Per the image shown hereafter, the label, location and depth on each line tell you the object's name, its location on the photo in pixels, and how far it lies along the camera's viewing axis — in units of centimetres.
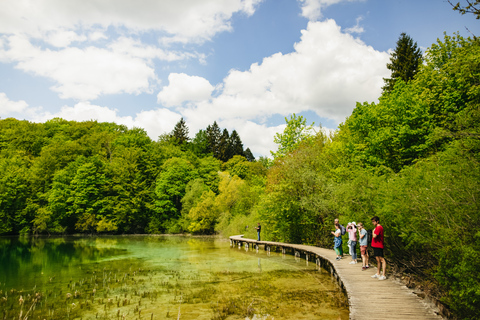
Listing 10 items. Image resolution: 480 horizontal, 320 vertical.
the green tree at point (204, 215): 4569
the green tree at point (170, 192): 5344
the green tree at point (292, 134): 3538
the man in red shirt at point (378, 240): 955
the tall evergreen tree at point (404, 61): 3306
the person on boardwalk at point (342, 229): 1450
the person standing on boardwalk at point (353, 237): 1328
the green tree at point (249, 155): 10080
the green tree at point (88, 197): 4969
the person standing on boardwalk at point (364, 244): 1182
